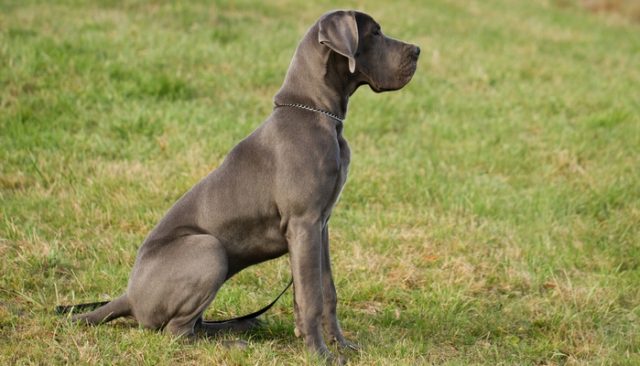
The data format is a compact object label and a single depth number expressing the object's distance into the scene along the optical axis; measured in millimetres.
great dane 8633
